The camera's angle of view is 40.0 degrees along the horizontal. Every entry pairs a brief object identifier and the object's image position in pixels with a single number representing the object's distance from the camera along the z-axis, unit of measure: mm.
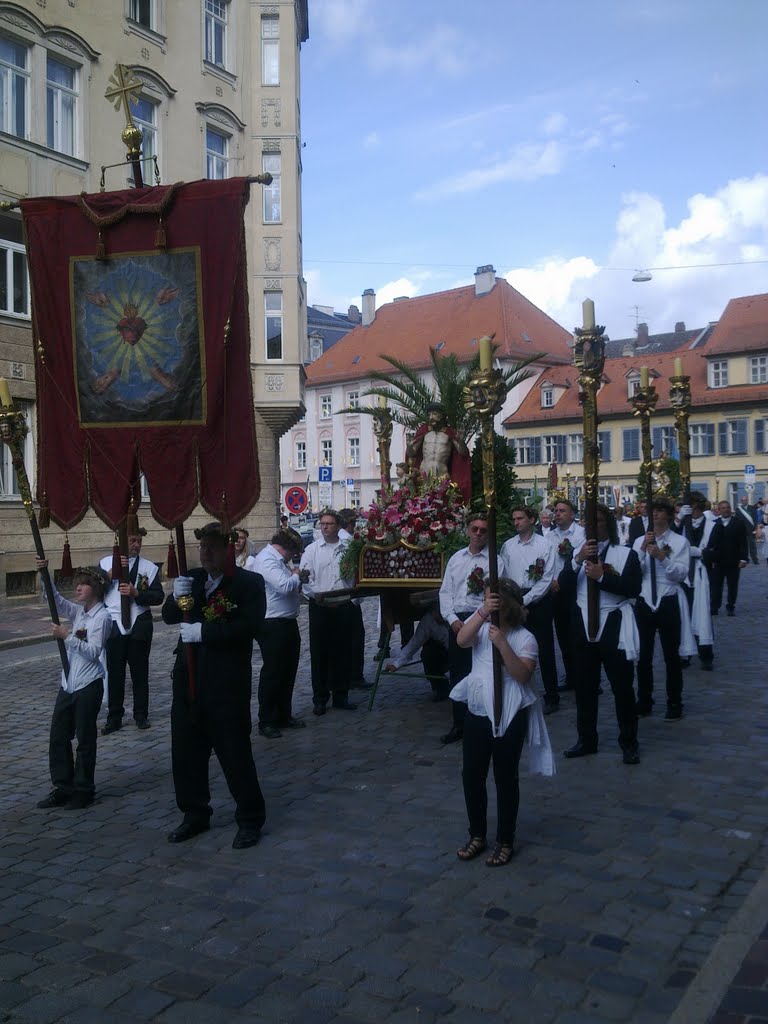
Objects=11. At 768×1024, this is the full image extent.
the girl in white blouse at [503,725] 5801
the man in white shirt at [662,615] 9516
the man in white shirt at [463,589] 8500
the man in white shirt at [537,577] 9781
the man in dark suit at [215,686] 6336
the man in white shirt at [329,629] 10359
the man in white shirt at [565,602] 10961
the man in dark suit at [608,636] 7910
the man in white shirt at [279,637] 9344
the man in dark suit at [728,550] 17938
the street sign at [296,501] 22891
